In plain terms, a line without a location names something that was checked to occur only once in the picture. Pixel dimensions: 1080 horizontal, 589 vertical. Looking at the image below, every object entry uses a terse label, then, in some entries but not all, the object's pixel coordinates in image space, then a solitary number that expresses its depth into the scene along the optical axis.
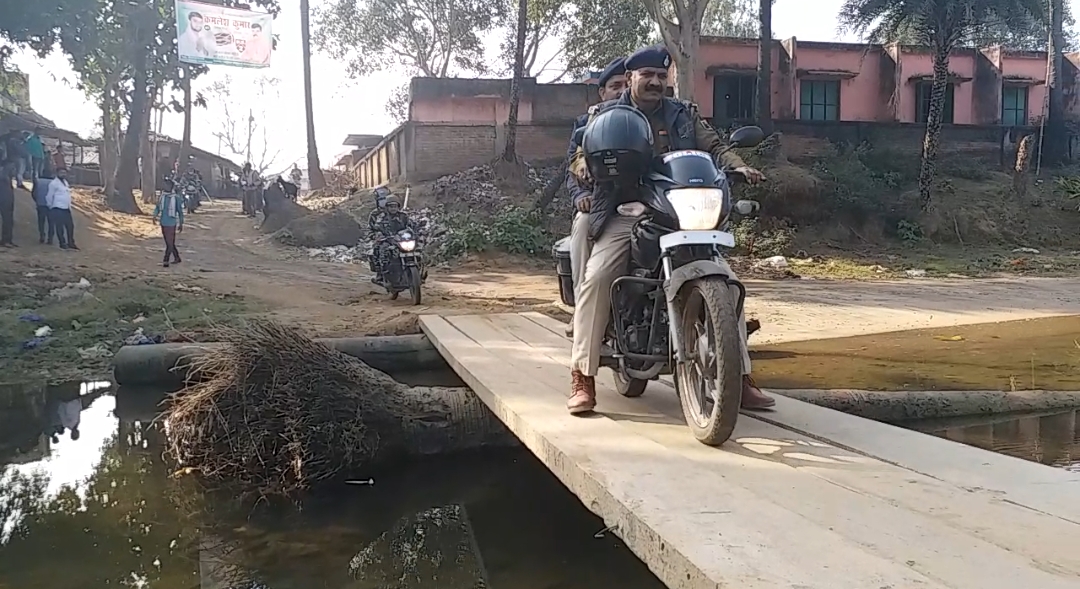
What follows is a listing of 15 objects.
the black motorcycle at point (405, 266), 10.00
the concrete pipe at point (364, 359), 6.02
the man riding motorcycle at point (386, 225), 10.42
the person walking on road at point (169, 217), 13.68
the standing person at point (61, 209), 13.94
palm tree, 19.22
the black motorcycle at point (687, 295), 2.72
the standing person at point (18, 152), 17.77
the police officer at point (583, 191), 3.52
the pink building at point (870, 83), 24.06
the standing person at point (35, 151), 18.27
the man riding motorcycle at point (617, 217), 3.33
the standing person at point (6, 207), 13.25
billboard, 18.92
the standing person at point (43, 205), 13.90
